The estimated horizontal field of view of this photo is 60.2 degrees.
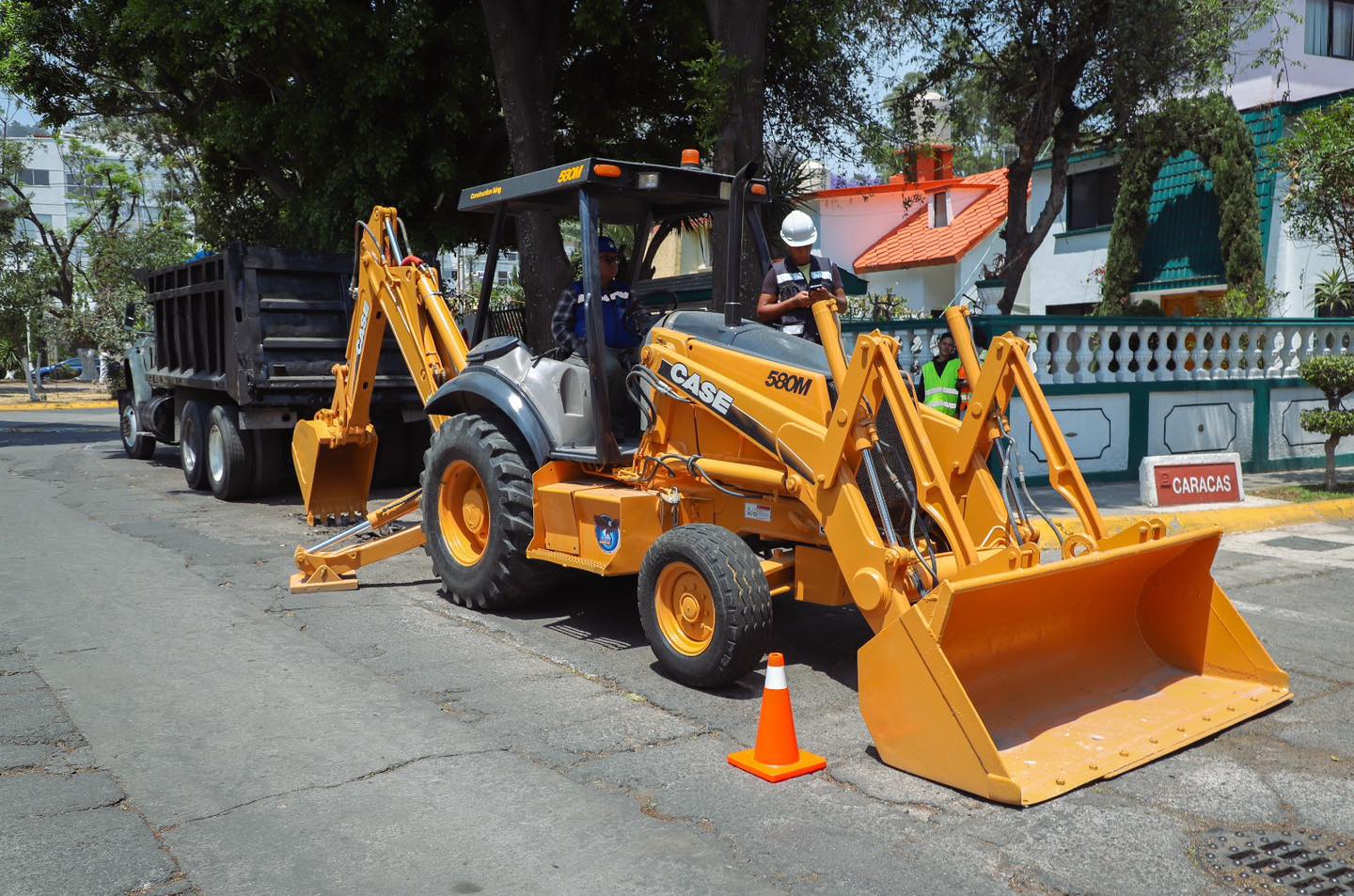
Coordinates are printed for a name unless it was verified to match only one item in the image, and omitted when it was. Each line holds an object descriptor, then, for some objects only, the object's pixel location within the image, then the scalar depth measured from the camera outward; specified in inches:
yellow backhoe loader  181.2
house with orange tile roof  1120.2
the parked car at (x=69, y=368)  2256.4
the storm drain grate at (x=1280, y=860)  145.3
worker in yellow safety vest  425.4
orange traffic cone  180.9
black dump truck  480.7
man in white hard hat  256.1
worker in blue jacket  273.3
